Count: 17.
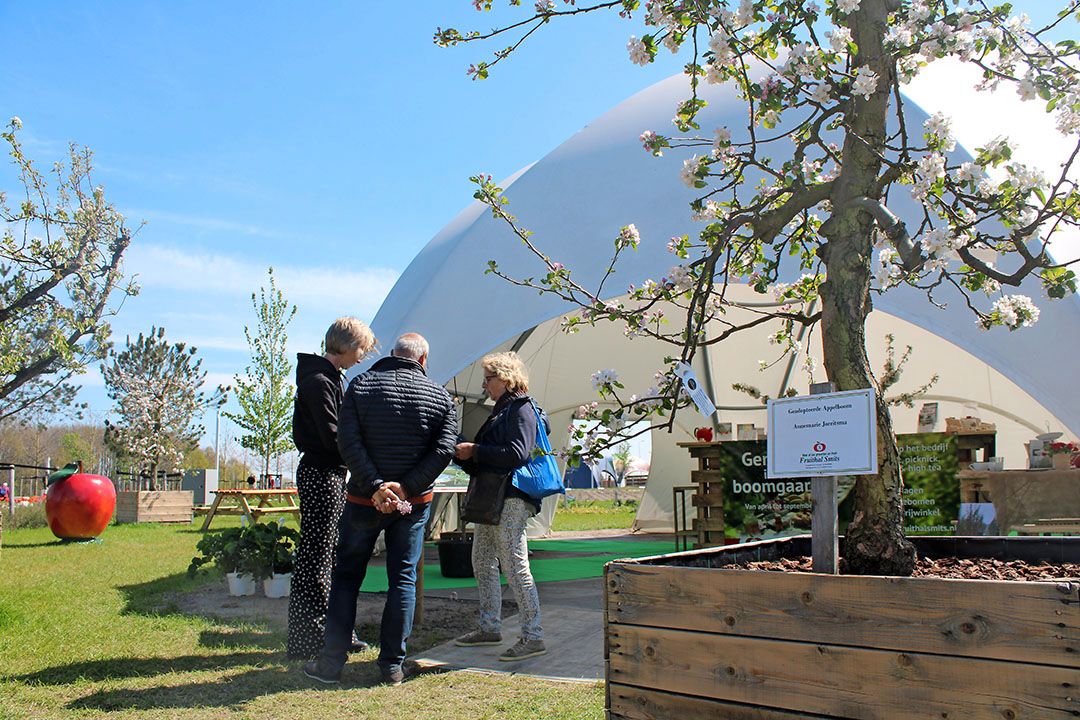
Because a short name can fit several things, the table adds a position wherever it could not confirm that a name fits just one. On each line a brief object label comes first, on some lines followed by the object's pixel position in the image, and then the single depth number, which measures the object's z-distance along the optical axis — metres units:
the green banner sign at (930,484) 6.37
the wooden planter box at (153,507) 15.46
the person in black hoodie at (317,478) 3.99
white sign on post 2.23
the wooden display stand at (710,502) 6.84
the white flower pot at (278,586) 5.69
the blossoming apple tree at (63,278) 7.20
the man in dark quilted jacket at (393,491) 3.61
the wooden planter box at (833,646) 1.82
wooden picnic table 10.38
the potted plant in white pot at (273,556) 5.65
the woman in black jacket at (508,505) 4.01
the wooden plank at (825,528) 2.39
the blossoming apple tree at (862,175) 2.56
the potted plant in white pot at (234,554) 5.64
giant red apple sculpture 10.51
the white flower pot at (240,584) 5.79
